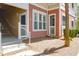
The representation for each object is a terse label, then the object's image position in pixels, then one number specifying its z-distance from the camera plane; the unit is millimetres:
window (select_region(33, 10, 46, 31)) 5000
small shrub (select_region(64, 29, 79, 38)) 5744
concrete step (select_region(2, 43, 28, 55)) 2504
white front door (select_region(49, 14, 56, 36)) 5932
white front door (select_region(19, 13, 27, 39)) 4325
